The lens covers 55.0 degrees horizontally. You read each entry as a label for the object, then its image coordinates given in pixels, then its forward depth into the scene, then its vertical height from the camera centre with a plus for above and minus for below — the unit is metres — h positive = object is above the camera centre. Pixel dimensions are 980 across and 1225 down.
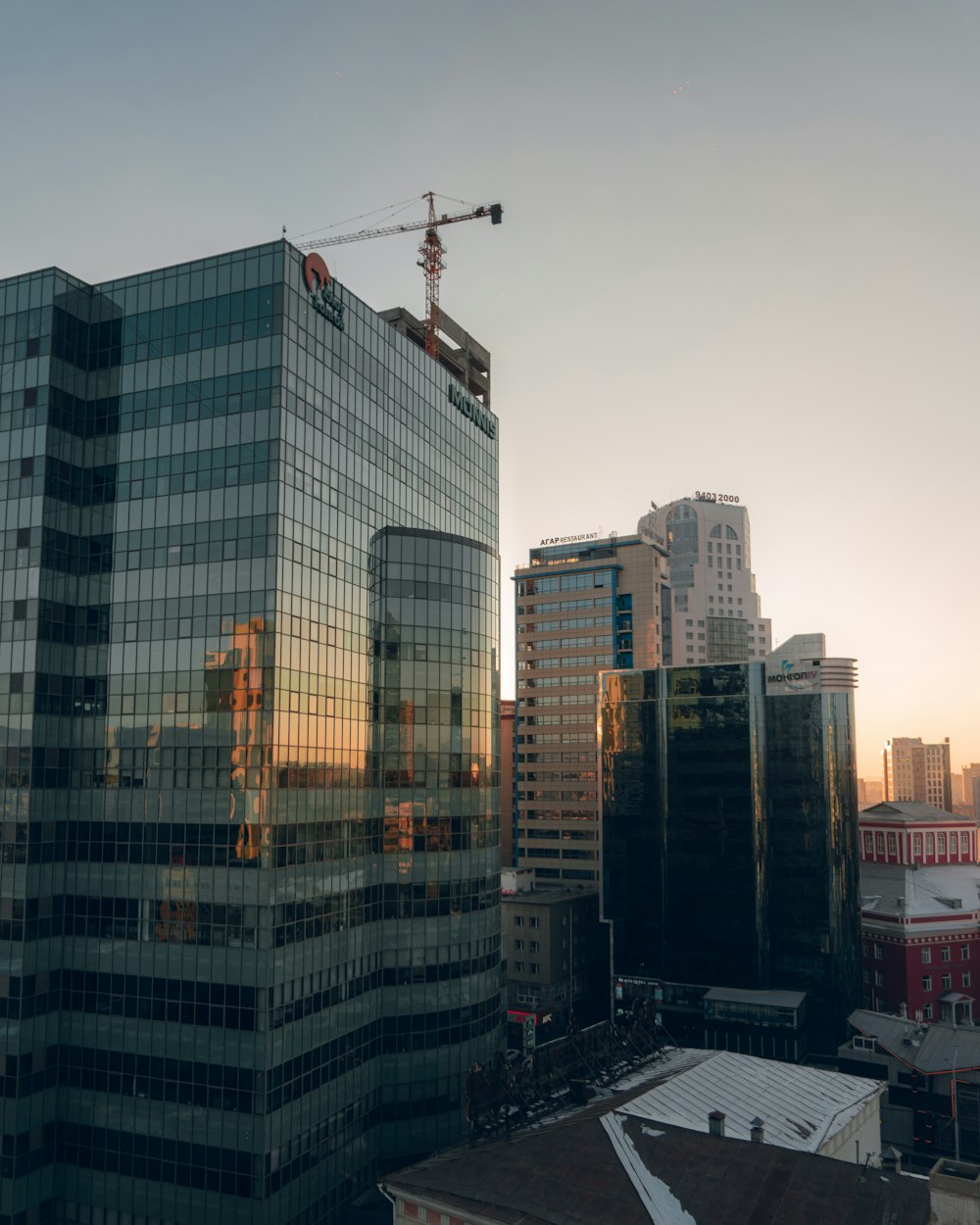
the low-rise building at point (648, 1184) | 55.84 -27.59
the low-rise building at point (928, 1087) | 103.62 -39.31
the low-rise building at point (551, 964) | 137.00 -33.81
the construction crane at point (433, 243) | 137.50 +73.50
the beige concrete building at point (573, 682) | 186.75 +11.68
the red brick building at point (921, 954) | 139.12 -32.19
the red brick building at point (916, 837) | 162.62 -17.22
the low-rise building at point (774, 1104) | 71.12 -29.86
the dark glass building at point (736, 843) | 132.25 -15.16
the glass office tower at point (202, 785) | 72.00 -3.72
